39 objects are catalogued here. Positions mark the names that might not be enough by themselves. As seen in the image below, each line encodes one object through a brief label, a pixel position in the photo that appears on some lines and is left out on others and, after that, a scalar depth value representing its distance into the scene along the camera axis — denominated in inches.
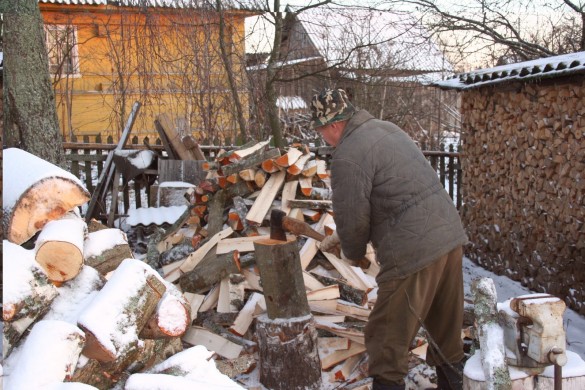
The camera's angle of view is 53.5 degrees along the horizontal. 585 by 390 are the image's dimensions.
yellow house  426.6
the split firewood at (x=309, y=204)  217.2
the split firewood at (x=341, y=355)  166.7
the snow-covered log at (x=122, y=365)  92.2
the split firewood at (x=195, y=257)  213.0
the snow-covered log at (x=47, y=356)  77.1
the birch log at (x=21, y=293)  89.0
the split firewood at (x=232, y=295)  190.4
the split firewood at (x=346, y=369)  161.5
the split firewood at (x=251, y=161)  219.8
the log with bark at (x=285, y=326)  152.5
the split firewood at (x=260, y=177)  225.1
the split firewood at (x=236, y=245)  205.6
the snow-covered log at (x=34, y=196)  111.5
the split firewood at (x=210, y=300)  194.5
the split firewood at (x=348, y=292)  189.2
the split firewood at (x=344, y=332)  168.6
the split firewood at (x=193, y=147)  311.1
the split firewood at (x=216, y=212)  226.4
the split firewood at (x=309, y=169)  227.6
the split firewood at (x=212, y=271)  194.9
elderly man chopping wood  127.6
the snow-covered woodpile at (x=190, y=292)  90.8
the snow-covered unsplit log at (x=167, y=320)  106.7
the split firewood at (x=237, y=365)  162.9
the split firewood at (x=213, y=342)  174.4
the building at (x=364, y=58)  447.2
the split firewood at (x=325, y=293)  184.2
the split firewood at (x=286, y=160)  220.5
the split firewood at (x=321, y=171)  239.0
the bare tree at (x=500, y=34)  471.2
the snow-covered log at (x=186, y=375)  82.4
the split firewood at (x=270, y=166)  221.8
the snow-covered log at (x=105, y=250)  122.9
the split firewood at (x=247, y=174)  223.2
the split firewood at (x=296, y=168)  222.7
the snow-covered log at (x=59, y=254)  102.4
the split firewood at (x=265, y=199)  213.3
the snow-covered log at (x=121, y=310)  91.7
